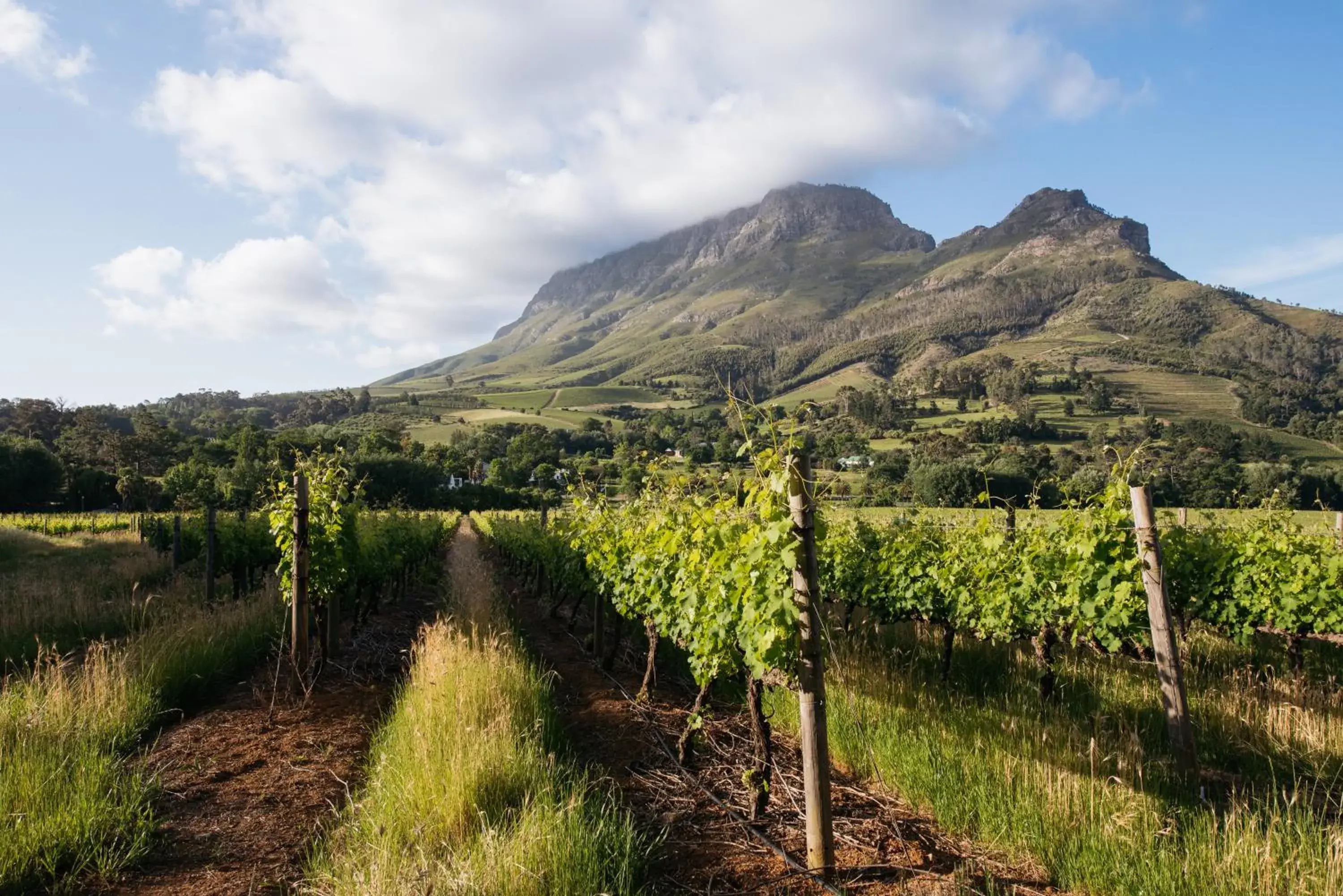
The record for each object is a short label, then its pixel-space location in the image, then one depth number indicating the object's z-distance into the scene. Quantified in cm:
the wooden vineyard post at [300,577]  709
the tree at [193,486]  5547
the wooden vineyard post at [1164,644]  503
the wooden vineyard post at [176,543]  1514
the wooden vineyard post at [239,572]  1387
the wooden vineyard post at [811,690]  386
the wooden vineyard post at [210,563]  1165
